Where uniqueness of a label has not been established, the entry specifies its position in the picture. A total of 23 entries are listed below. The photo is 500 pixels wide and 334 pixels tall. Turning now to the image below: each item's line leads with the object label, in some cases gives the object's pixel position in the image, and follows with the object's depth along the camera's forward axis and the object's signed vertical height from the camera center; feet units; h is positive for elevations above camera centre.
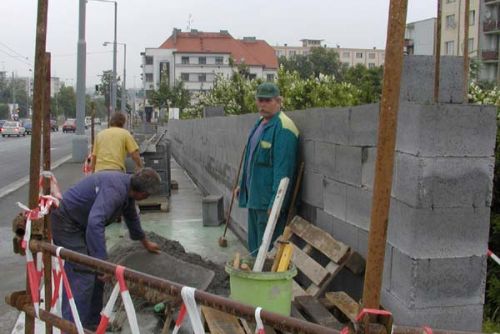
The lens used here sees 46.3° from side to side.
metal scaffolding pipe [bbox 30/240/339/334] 6.82 -2.37
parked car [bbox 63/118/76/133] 222.48 -4.06
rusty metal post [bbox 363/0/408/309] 6.39 -0.29
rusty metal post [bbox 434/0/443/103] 11.39 +1.31
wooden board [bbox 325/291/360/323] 12.71 -3.98
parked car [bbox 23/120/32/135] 190.53 -3.70
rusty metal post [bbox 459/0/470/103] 12.10 +1.78
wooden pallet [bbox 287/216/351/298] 13.99 -3.43
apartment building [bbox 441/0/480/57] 188.87 +34.90
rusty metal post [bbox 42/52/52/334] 11.80 -1.36
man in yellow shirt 26.35 -1.41
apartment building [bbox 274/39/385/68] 484.33 +59.78
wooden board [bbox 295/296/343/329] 12.39 -4.13
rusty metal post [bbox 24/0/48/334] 11.25 +0.14
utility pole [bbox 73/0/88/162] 66.90 +3.37
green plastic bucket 12.23 -3.50
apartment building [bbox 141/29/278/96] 339.36 +37.85
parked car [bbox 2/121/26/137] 169.58 -4.22
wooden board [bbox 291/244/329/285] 14.20 -3.62
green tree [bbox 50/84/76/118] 360.07 +9.33
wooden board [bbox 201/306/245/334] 12.74 -4.46
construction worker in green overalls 16.98 -1.04
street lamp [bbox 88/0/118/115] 126.72 +6.96
